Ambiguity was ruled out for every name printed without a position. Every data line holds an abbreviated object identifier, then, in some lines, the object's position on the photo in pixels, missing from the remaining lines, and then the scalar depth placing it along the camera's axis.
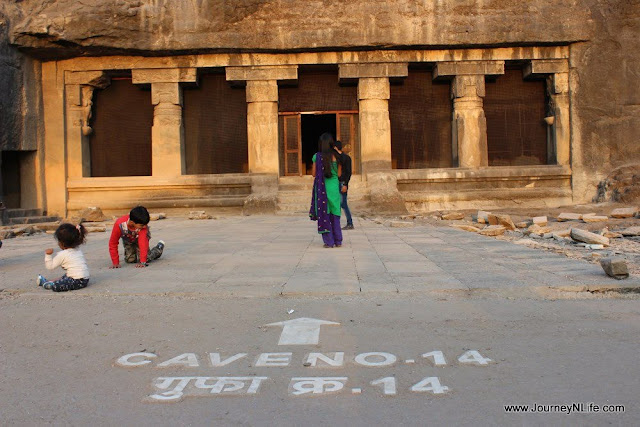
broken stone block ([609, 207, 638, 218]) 10.60
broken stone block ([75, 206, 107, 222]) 13.19
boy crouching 5.77
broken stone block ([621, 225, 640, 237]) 8.35
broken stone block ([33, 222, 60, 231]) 11.48
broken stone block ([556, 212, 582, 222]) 10.76
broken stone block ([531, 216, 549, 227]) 10.01
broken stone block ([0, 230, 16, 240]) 10.14
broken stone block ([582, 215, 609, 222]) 10.24
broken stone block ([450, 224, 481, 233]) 9.40
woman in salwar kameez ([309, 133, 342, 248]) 7.18
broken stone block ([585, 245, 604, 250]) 7.12
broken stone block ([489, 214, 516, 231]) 9.84
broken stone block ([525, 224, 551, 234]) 8.94
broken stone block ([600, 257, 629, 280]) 4.74
